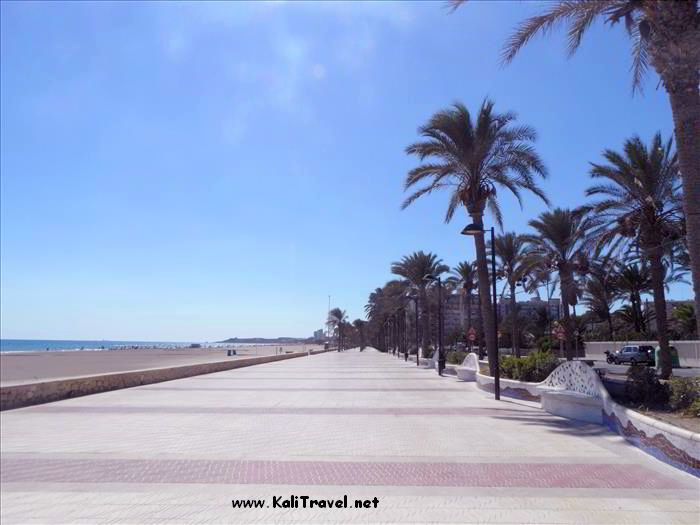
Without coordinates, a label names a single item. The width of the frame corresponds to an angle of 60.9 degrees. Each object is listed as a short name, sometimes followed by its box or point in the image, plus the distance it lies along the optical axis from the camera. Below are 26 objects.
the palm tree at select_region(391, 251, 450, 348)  46.53
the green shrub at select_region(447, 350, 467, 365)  28.89
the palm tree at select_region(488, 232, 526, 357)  37.50
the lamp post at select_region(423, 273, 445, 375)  27.10
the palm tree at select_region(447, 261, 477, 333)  48.91
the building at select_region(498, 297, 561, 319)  105.49
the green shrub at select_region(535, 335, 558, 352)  54.55
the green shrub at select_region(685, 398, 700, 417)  8.38
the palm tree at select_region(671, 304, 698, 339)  44.57
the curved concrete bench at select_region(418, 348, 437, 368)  32.72
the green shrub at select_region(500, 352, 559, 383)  15.91
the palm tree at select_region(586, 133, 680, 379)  19.66
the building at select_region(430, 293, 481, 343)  117.94
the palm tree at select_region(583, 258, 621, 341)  21.02
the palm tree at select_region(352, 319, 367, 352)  119.06
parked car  35.62
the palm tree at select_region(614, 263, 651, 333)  45.59
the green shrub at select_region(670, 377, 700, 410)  8.98
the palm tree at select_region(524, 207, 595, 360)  30.53
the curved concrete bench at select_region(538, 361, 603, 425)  10.86
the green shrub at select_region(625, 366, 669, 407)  9.95
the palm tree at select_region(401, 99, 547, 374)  20.09
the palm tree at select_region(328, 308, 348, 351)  100.16
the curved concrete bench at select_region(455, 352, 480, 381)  22.00
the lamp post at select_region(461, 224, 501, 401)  15.55
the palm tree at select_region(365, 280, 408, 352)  57.12
